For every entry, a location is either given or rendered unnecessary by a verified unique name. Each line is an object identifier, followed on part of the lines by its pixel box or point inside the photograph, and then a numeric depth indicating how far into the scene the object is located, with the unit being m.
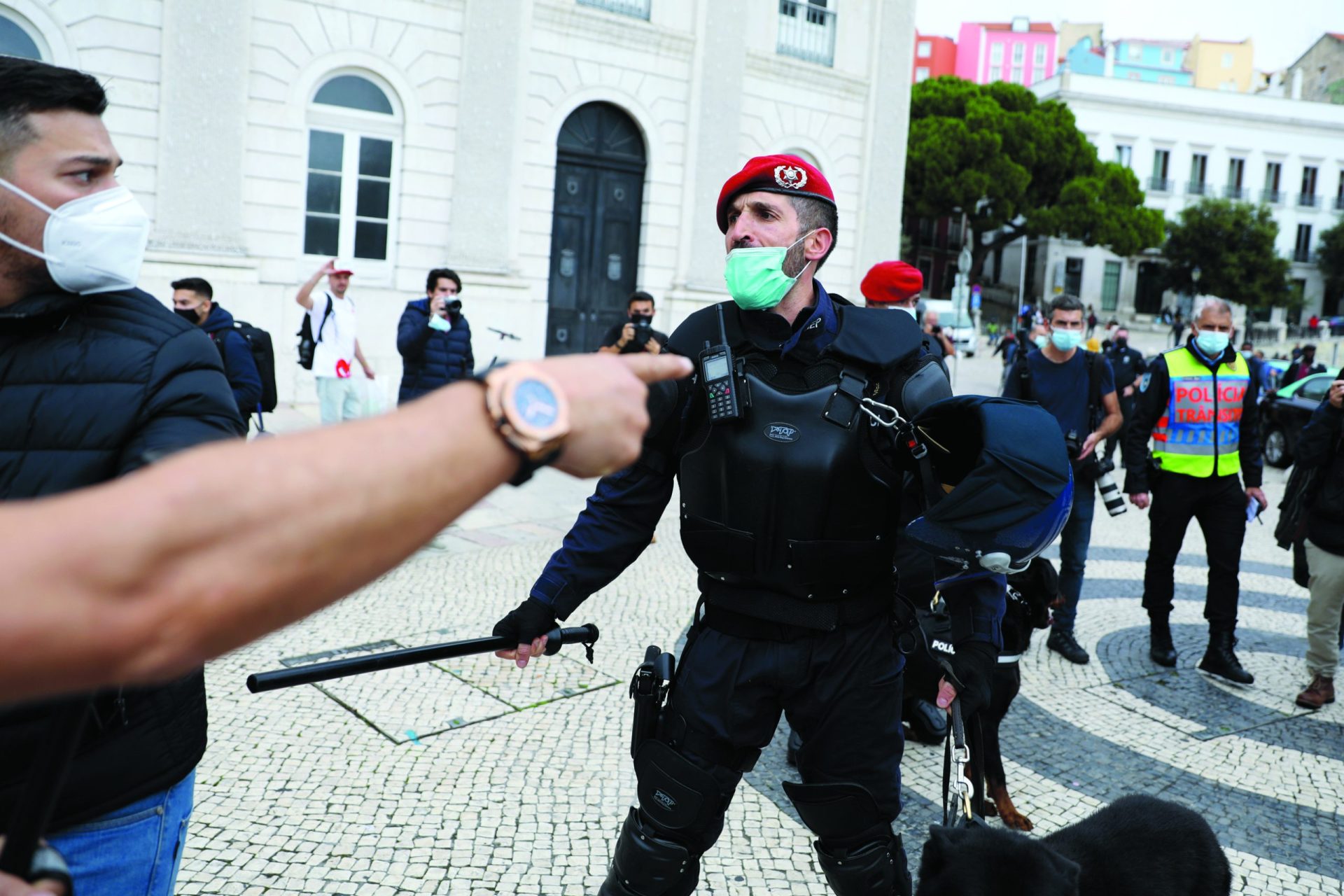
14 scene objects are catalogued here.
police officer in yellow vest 5.80
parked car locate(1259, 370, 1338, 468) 15.48
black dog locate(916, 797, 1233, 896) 2.34
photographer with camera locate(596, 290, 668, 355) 6.59
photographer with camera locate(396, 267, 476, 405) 8.48
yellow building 73.00
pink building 71.94
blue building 70.81
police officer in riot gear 2.52
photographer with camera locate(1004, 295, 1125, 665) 6.07
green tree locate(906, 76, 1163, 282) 42.22
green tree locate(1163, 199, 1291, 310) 49.19
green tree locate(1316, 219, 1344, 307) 54.97
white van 31.86
